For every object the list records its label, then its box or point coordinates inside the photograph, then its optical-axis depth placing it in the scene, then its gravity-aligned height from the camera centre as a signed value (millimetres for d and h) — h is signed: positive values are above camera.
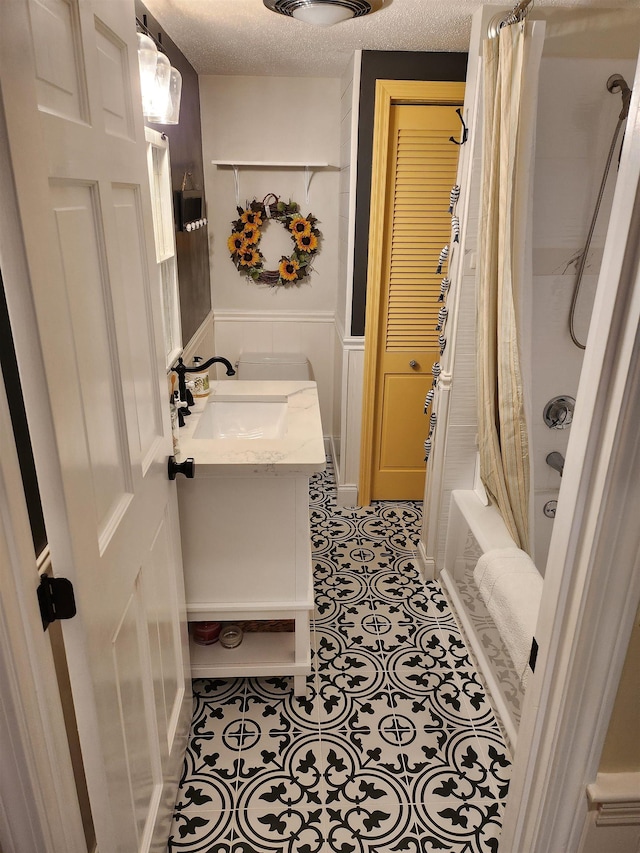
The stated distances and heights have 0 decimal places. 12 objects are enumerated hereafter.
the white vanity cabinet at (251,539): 1842 -1045
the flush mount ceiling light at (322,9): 1914 +603
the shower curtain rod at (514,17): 1765 +553
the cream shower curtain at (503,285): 1841 -245
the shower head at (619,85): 2055 +405
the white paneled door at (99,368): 802 -274
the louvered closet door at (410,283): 2840 -382
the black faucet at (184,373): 2139 -589
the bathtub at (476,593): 1940 -1440
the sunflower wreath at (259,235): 3541 -196
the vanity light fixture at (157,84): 1723 +342
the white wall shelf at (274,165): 3357 +203
